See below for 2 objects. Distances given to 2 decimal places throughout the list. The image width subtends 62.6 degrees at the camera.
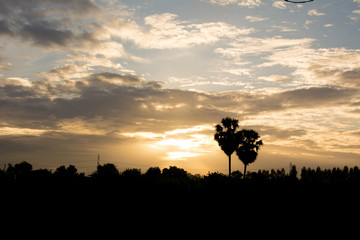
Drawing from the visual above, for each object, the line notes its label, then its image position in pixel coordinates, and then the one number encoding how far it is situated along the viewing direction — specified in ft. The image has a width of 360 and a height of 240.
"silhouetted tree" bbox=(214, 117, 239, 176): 218.38
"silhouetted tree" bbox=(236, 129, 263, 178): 224.33
